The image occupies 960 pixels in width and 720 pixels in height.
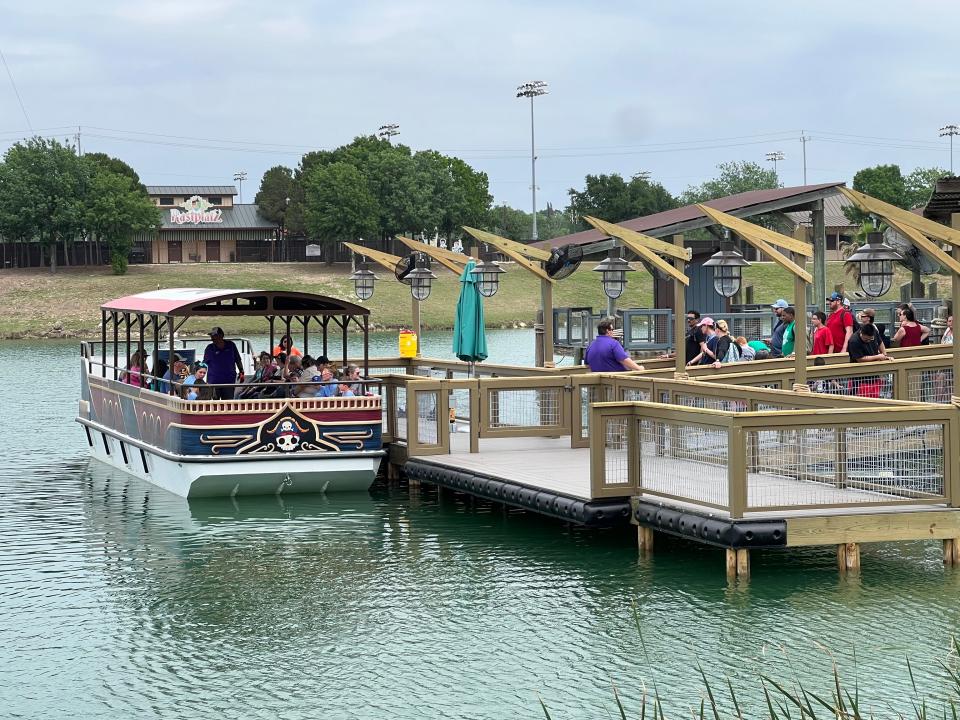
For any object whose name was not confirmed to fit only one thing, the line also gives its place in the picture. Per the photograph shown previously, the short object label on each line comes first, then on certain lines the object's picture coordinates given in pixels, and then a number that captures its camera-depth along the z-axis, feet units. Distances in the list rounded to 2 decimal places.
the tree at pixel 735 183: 534.37
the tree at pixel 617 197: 412.36
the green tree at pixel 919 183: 426.92
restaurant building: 401.49
